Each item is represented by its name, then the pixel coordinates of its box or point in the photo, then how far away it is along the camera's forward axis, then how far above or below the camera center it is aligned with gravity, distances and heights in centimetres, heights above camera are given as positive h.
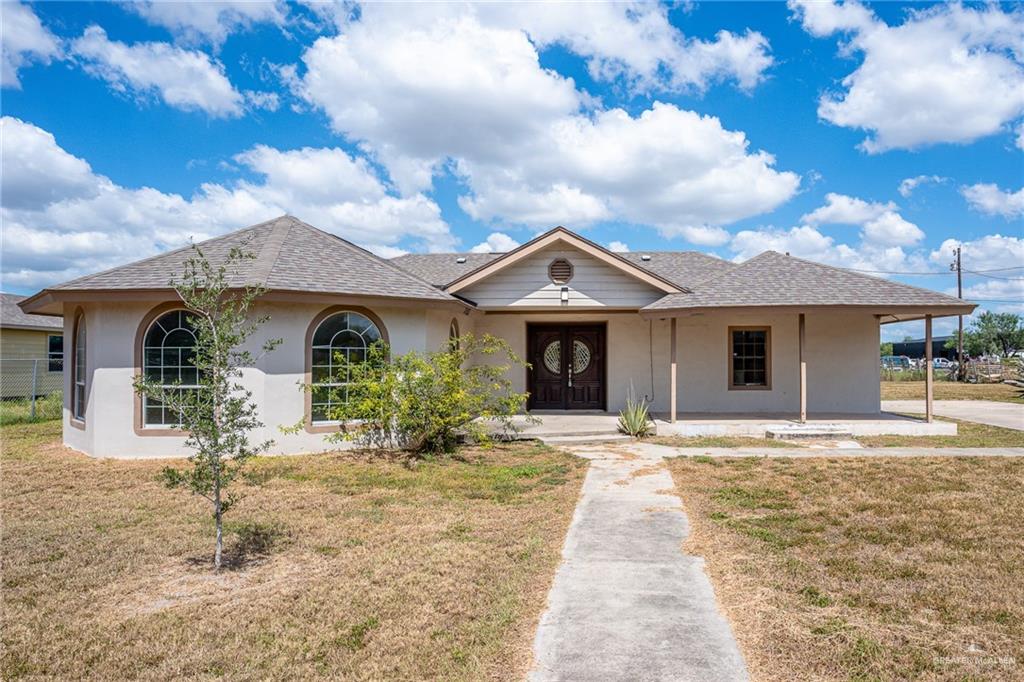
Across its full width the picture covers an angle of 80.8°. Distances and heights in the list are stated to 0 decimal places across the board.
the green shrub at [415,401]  1020 -74
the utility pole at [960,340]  3353 +121
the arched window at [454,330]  1351 +65
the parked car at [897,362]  4210 -11
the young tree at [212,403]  502 -38
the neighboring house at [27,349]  2241 +31
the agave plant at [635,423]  1215 -130
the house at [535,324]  1036 +75
